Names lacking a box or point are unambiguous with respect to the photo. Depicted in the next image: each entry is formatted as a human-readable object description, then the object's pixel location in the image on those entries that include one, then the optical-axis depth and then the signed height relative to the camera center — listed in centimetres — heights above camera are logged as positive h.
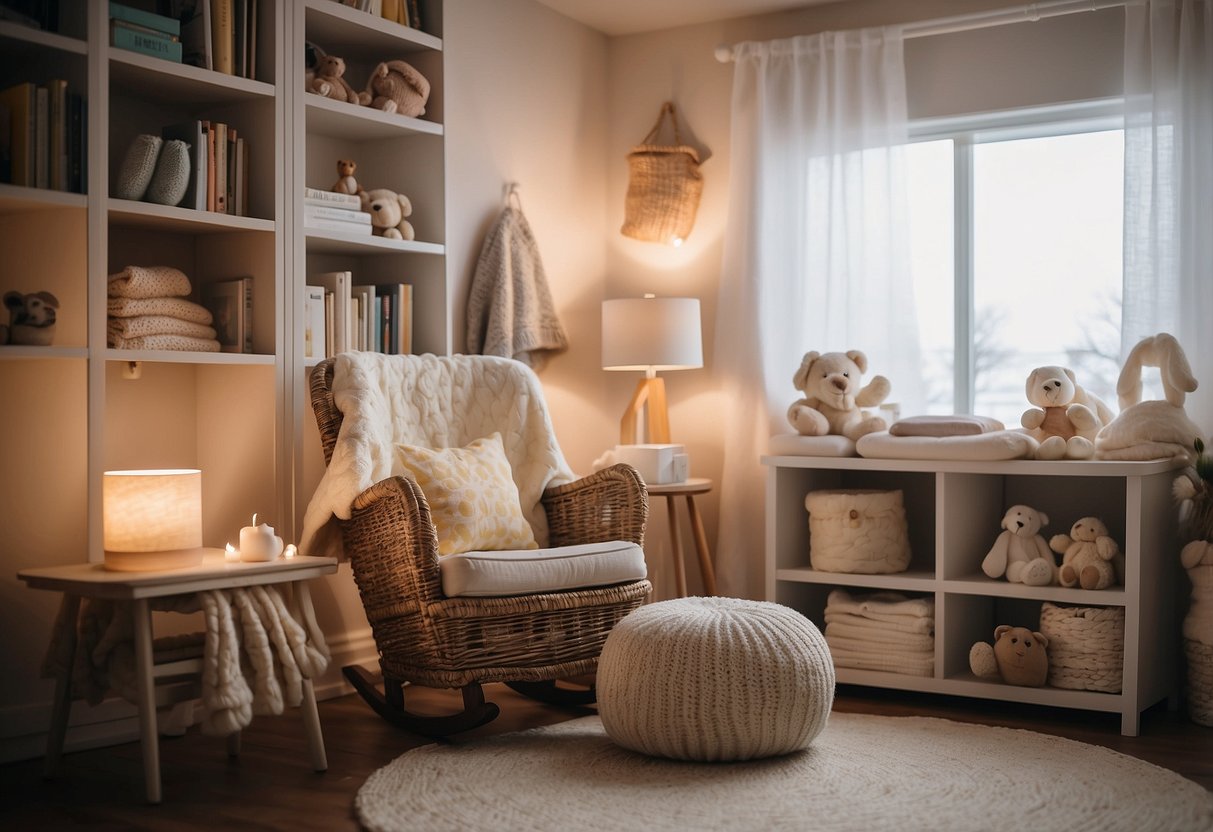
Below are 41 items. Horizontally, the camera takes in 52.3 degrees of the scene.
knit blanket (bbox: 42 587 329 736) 253 -53
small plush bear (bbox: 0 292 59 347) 275 +19
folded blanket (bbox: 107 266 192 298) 296 +29
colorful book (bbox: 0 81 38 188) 272 +60
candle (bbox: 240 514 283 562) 273 -31
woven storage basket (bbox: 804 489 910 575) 355 -37
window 379 +48
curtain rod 367 +118
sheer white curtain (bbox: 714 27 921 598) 396 +54
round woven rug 232 -79
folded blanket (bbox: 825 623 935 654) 344 -67
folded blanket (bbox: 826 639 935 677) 343 -73
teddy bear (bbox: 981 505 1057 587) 337 -40
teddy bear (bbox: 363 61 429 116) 367 +94
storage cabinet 314 -43
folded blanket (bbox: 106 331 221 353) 295 +15
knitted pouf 259 -60
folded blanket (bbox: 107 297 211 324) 296 +23
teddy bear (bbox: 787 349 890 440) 371 +2
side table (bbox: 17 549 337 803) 246 -38
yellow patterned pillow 308 -24
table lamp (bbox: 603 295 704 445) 399 +22
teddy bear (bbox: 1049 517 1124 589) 324 -41
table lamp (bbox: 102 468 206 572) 256 -25
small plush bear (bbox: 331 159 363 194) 359 +65
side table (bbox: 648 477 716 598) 383 -40
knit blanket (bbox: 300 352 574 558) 304 -5
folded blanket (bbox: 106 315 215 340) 296 +19
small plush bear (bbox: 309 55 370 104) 346 +92
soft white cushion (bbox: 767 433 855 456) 361 -13
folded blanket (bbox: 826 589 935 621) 345 -58
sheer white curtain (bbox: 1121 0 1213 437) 346 +64
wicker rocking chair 281 -51
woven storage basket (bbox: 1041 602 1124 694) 319 -64
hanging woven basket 434 +75
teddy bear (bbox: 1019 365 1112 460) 340 -2
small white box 386 -18
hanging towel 396 +34
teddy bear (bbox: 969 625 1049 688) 326 -68
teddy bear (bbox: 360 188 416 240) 368 +57
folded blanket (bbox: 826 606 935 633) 343 -62
